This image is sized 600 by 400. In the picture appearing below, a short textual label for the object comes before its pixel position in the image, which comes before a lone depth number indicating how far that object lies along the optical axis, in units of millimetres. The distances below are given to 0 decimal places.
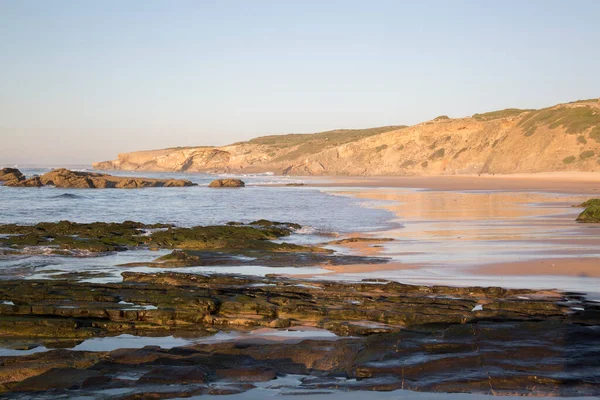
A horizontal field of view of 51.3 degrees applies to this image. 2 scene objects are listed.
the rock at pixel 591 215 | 16891
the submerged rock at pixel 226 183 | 51031
